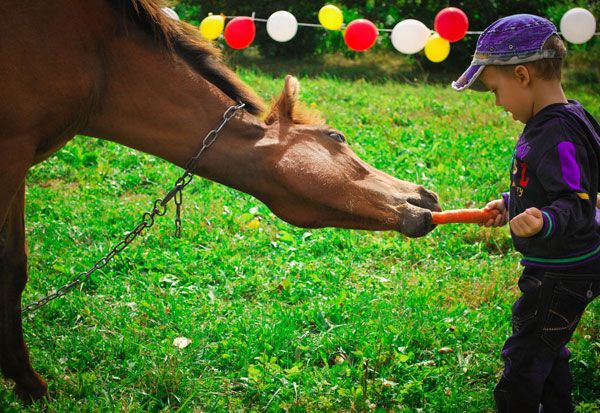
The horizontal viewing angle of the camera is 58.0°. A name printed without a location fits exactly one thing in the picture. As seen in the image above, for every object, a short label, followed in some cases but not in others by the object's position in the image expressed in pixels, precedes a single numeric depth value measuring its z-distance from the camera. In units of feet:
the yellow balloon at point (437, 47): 24.53
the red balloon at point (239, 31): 23.95
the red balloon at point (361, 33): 23.66
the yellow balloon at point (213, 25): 24.38
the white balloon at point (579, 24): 23.36
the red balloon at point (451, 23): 22.90
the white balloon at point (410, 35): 23.52
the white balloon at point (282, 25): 24.66
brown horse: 7.45
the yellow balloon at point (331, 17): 25.88
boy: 6.56
